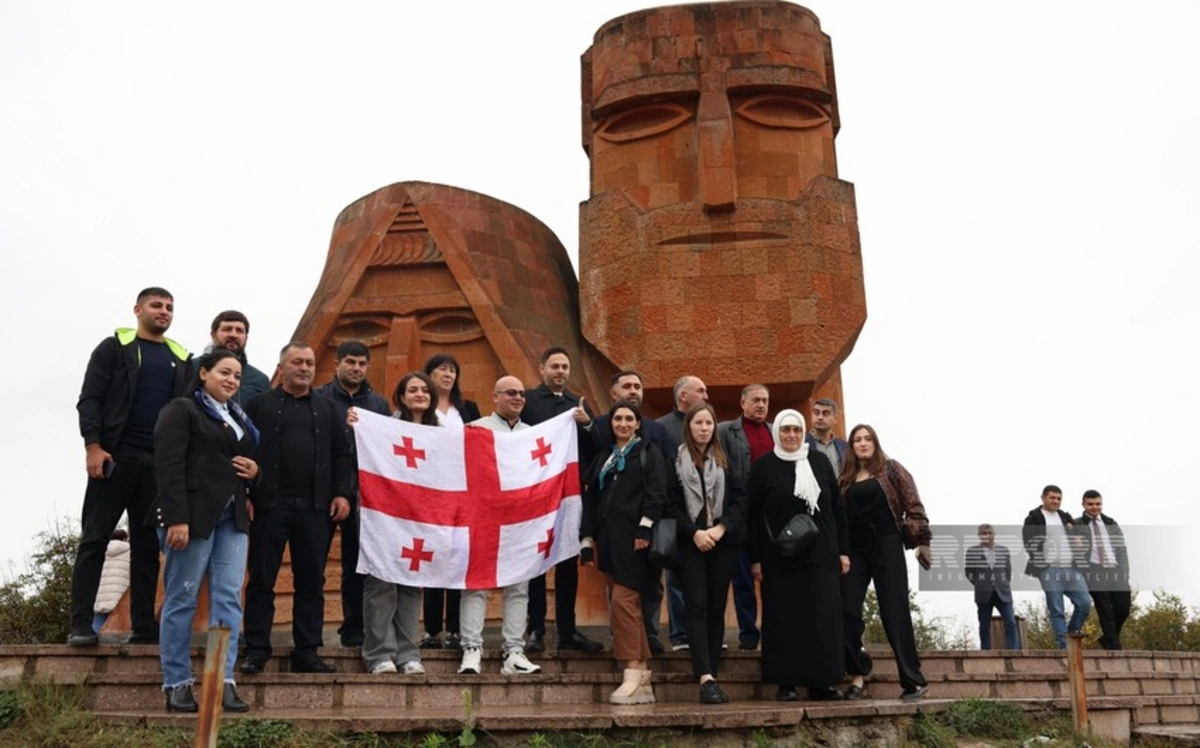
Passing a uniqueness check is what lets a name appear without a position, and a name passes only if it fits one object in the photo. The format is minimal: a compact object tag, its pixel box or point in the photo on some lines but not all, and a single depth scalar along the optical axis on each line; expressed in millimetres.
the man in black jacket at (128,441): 6234
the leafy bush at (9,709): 5559
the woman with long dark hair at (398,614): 6305
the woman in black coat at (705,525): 6340
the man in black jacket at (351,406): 6895
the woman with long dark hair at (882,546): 6742
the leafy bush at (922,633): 20953
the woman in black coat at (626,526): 6184
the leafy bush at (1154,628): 24078
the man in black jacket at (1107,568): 10031
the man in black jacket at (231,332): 6609
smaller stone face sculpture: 11852
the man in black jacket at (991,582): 10203
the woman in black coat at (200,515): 5398
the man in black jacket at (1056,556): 9953
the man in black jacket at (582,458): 7133
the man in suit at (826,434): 7664
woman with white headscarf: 6402
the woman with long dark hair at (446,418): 7043
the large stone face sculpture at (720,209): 11375
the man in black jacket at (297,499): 6168
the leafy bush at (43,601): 17203
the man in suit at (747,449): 7234
